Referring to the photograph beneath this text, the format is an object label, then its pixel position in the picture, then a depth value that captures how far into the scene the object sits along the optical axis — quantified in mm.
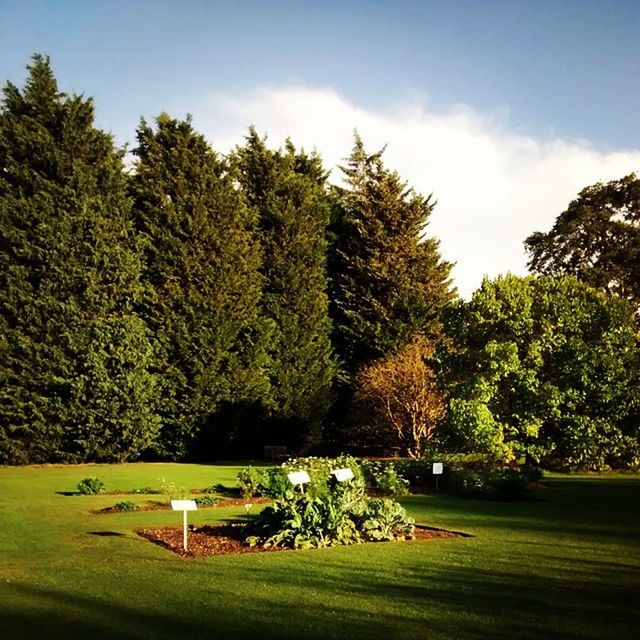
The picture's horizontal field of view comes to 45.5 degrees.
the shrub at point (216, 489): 24203
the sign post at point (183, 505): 12539
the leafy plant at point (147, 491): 24598
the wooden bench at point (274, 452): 44438
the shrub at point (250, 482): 22406
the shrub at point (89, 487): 23714
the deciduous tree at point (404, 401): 43188
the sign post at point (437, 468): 21809
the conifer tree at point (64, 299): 40094
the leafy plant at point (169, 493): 20245
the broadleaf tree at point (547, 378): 29859
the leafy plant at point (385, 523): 14750
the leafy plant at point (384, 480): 23375
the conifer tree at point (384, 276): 51156
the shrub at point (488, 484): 22578
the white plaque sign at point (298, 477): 14443
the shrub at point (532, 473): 25909
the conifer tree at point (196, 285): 44219
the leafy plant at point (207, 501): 20719
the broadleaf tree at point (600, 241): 52500
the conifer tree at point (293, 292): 48062
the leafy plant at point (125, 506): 19812
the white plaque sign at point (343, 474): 14883
